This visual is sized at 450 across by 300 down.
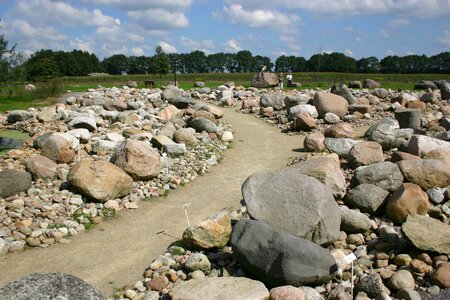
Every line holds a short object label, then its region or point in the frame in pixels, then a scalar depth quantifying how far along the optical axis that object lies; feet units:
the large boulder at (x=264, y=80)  129.29
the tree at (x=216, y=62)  383.04
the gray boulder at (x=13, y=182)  38.17
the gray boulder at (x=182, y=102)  82.48
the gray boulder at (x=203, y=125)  63.21
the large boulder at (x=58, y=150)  46.47
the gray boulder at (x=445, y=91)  94.78
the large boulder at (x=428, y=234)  26.71
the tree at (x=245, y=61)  375.66
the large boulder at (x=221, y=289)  21.89
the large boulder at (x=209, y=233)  29.45
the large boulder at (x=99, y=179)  37.68
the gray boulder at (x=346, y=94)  83.92
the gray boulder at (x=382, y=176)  36.04
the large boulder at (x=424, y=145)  45.16
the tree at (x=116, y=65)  362.43
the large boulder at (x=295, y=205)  27.53
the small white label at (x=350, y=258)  23.30
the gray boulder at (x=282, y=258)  24.16
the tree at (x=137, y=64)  361.30
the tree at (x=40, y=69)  128.67
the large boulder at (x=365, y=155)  44.87
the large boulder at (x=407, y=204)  31.89
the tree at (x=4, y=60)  106.52
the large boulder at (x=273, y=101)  85.25
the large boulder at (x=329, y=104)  74.95
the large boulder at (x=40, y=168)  41.67
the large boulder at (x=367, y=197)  33.83
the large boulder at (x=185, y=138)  55.57
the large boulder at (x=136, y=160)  42.16
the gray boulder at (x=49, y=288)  17.56
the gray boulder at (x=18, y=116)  68.95
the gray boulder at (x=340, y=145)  50.38
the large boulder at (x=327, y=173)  35.37
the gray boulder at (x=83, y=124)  59.36
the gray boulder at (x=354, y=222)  31.24
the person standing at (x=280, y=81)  125.41
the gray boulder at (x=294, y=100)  80.07
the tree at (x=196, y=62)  377.09
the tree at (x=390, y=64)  319.06
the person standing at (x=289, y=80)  139.33
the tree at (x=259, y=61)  361.71
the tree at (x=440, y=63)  307.17
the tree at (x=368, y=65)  319.68
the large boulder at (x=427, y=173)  36.40
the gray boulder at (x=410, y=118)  64.08
